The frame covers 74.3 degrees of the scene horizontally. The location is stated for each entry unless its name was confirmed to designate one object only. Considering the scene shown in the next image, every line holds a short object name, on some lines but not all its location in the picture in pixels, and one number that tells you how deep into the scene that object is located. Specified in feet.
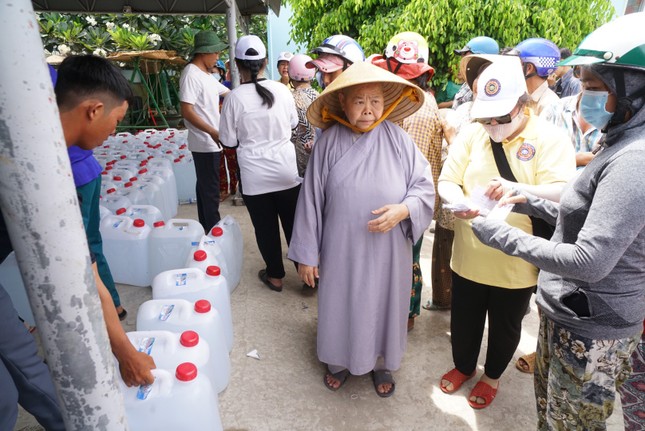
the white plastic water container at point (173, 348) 5.81
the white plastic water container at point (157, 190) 13.02
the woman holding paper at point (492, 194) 5.49
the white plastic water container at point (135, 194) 12.16
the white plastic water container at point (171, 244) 9.71
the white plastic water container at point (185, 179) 16.62
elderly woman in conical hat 6.37
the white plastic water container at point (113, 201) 11.02
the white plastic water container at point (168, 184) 14.15
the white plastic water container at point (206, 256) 8.30
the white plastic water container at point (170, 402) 5.10
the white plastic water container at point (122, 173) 13.17
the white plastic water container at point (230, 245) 9.68
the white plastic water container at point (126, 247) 9.92
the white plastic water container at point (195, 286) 7.41
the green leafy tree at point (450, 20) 23.53
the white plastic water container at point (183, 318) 6.62
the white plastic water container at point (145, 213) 10.84
